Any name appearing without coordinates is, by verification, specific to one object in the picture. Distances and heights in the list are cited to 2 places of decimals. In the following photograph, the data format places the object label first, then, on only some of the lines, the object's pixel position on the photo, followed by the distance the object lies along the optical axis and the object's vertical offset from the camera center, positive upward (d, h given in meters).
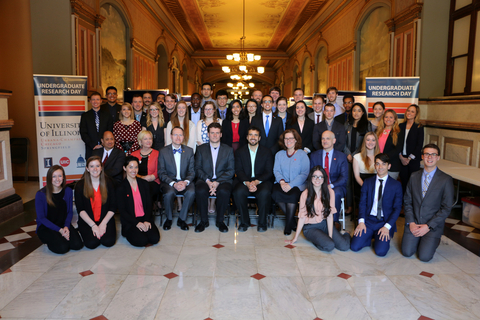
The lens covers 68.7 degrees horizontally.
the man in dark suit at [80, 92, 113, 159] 5.43 -0.05
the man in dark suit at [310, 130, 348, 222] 4.40 -0.49
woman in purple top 3.71 -1.02
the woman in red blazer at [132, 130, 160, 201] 4.75 -0.52
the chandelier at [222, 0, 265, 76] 11.41 +2.22
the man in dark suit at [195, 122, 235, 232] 4.56 -0.67
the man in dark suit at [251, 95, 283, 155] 5.14 -0.03
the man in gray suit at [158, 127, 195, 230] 4.57 -0.69
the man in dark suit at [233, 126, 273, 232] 4.52 -0.71
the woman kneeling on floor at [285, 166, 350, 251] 3.88 -0.98
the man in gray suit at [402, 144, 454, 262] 3.63 -0.85
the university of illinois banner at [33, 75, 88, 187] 5.40 +0.00
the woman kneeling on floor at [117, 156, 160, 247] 3.95 -0.99
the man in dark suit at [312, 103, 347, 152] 5.01 -0.04
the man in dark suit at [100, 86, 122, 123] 5.62 +0.27
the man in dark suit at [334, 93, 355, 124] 5.66 +0.24
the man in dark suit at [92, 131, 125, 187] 4.71 -0.47
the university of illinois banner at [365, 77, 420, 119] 6.02 +0.64
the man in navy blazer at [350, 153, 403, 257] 3.84 -0.88
